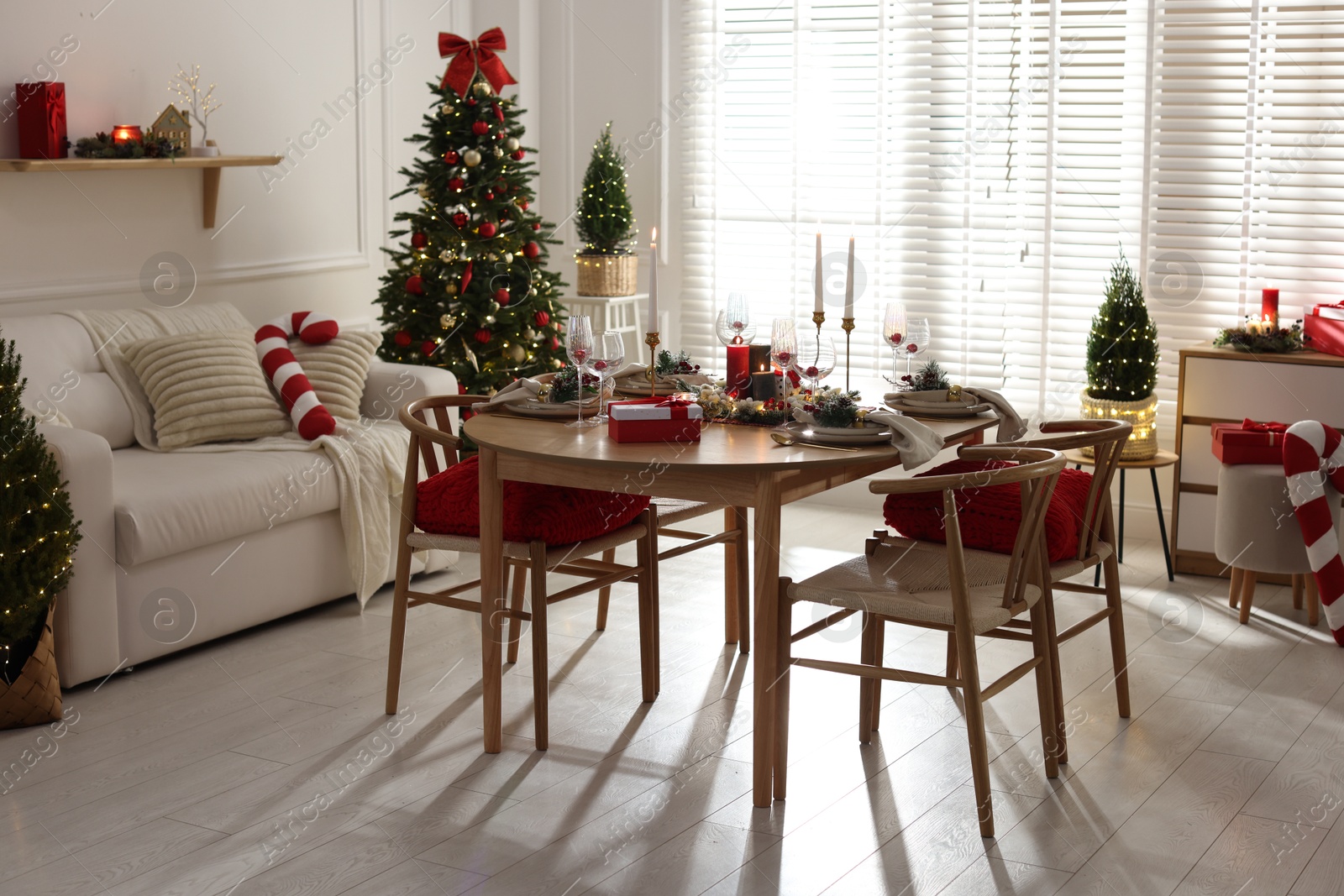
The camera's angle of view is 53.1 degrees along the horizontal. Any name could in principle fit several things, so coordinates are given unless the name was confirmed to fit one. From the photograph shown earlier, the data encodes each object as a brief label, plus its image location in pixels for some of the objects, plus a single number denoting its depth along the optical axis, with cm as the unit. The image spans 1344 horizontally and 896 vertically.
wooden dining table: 271
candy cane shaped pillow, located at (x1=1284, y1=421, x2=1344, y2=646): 396
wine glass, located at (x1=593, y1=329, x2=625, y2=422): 304
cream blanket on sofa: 419
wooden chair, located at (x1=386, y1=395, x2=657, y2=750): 310
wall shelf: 403
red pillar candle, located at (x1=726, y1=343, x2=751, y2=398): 332
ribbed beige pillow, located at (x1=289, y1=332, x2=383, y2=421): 450
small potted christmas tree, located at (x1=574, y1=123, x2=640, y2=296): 559
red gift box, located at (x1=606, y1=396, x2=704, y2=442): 286
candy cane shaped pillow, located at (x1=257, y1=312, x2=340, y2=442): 432
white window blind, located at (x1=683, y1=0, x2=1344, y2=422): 482
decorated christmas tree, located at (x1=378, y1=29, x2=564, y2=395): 500
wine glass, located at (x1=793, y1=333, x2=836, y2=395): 304
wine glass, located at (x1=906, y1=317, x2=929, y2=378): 328
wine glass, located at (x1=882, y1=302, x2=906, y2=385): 327
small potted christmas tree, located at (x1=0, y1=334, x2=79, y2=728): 316
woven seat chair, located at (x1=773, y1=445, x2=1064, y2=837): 264
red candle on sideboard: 462
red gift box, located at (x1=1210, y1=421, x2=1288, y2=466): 418
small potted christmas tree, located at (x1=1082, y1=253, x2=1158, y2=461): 464
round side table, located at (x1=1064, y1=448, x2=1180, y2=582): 453
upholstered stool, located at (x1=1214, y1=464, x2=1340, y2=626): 410
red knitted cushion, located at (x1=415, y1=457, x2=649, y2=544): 312
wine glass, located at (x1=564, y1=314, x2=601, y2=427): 308
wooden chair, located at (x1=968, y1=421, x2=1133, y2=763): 306
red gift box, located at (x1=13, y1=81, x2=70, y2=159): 408
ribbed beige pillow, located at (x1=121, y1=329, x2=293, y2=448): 416
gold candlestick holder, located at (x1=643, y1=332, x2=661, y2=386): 309
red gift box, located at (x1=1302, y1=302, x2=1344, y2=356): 445
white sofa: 344
